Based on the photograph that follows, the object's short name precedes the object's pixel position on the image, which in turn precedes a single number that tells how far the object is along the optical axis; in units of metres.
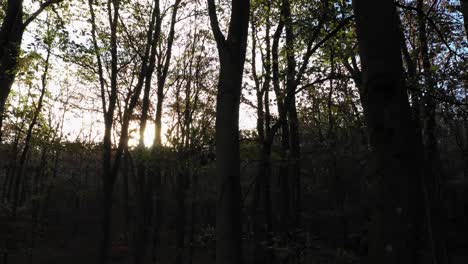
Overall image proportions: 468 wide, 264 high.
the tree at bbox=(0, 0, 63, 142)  5.18
